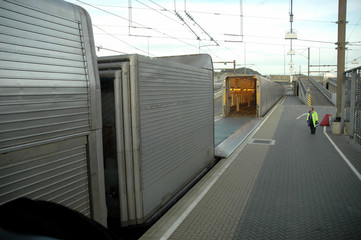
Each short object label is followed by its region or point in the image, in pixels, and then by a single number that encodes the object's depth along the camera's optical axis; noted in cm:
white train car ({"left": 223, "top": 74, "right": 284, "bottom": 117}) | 2212
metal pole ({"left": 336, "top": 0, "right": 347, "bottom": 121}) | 1423
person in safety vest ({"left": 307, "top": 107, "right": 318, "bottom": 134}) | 1437
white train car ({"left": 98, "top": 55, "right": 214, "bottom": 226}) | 483
